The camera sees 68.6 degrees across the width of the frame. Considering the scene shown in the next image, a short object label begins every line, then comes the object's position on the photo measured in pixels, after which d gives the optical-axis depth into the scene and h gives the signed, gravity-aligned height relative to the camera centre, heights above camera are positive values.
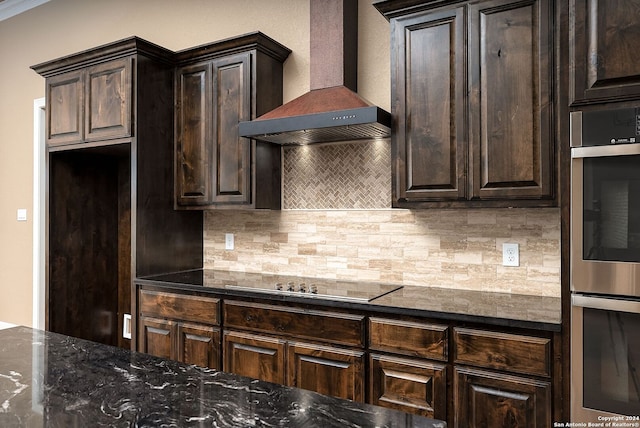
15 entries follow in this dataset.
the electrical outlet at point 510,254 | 2.60 -0.20
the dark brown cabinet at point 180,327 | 2.82 -0.68
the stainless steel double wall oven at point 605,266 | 1.82 -0.19
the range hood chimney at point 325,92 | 2.71 +0.78
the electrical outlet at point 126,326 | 4.11 -0.94
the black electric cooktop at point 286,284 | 2.53 -0.40
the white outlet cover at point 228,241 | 3.64 -0.17
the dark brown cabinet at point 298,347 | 2.35 -0.68
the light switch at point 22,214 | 4.73 +0.06
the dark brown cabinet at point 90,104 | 3.24 +0.84
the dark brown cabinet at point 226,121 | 3.16 +0.69
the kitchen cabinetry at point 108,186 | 3.24 +0.26
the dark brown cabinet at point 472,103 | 2.23 +0.59
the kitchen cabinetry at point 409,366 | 2.13 -0.69
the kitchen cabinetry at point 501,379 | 1.95 -0.69
